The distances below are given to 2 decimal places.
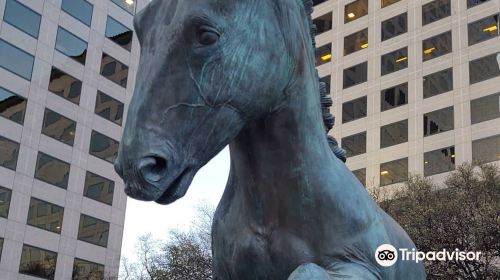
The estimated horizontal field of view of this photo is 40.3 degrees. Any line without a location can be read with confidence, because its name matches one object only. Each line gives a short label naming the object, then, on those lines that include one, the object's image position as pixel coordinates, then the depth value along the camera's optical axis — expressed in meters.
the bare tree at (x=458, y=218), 18.72
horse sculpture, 1.78
